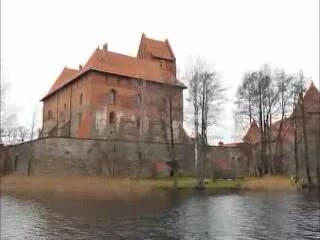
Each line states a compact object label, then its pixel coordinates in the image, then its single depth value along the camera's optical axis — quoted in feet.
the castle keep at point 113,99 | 141.79
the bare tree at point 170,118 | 132.98
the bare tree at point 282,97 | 131.64
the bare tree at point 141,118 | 137.49
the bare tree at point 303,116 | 129.39
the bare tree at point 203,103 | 127.03
